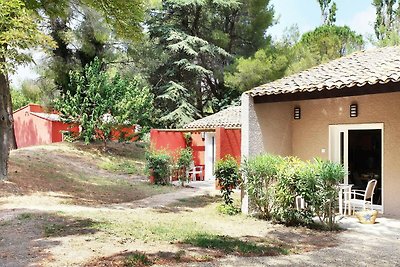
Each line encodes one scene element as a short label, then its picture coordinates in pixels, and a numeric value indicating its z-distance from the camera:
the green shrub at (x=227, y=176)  12.14
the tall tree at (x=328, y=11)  40.41
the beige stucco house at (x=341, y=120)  10.86
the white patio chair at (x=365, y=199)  11.01
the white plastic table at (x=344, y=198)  11.10
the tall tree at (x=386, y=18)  34.09
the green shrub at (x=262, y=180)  10.69
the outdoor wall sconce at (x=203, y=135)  23.97
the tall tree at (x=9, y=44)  11.77
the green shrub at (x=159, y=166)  19.03
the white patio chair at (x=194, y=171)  22.25
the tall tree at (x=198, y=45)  31.78
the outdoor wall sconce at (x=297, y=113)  12.83
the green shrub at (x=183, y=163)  19.81
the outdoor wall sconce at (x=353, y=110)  11.62
